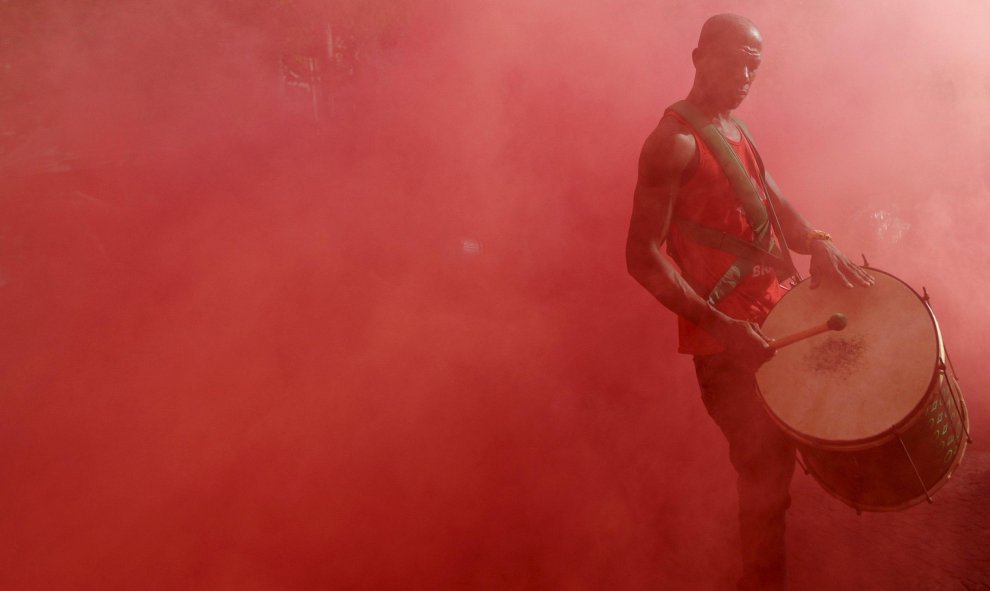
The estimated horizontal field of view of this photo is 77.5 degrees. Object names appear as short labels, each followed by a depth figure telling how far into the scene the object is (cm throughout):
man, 190
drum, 160
